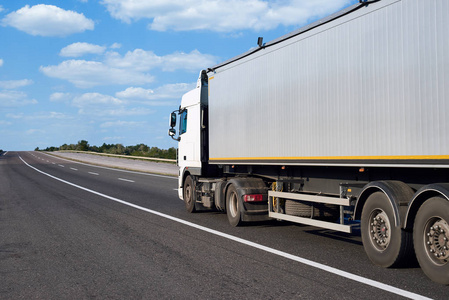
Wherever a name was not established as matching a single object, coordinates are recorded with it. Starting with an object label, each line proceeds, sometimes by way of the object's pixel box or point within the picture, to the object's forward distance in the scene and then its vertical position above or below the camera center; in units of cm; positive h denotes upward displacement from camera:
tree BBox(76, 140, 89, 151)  9134 +198
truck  548 +35
